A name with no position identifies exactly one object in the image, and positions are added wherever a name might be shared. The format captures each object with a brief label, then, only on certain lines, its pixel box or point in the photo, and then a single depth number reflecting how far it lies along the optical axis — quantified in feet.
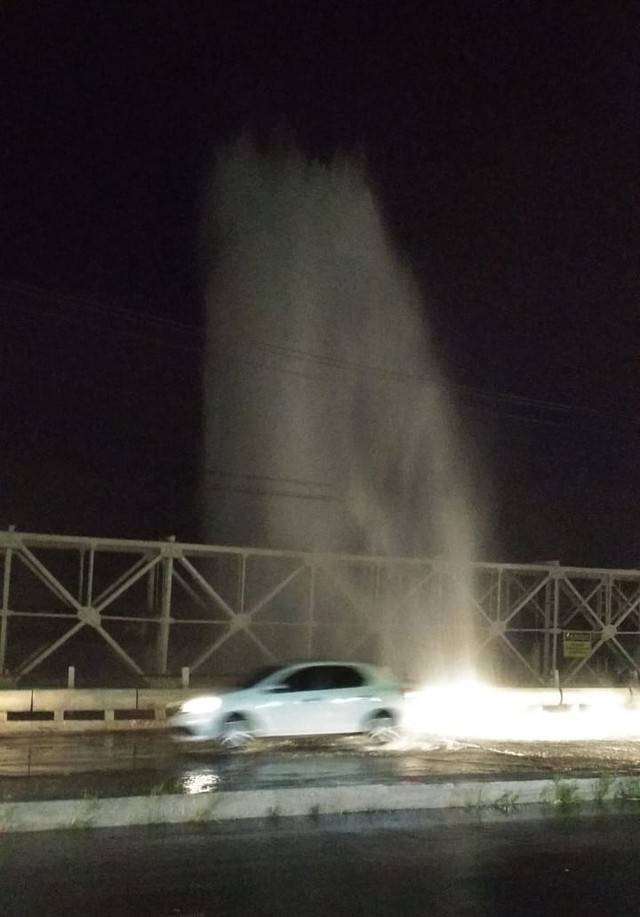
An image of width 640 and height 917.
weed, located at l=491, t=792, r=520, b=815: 35.70
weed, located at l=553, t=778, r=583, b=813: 36.73
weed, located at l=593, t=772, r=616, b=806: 37.88
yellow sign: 92.73
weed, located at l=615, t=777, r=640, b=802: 38.34
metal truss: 80.23
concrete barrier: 64.95
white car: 57.00
